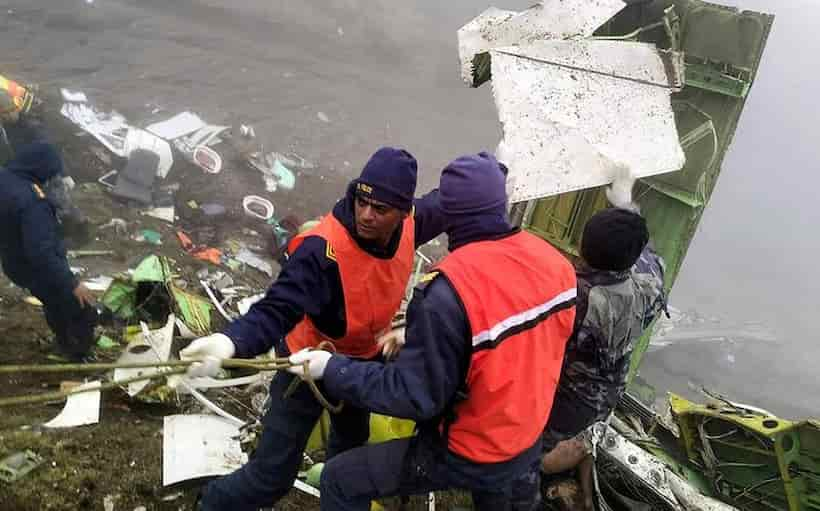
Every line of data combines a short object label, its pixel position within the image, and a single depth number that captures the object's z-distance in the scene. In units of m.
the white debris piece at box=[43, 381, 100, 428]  2.93
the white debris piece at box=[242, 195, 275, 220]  6.98
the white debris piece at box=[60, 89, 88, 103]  7.34
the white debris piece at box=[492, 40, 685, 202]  2.84
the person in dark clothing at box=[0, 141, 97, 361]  3.23
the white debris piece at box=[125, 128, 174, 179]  6.77
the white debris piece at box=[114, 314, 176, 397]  3.40
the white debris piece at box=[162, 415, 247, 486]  2.80
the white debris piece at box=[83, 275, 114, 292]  4.67
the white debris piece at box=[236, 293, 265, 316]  4.80
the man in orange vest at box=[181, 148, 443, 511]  2.08
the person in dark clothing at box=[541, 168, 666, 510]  2.23
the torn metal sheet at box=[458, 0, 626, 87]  3.42
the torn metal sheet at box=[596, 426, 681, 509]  2.98
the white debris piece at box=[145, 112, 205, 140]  7.40
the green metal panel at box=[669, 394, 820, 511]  2.82
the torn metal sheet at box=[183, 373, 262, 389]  3.41
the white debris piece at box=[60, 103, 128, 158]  6.81
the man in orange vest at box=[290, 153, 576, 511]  1.63
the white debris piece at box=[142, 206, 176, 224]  6.31
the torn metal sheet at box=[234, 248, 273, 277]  6.18
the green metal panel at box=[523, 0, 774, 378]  3.75
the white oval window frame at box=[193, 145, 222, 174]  7.29
